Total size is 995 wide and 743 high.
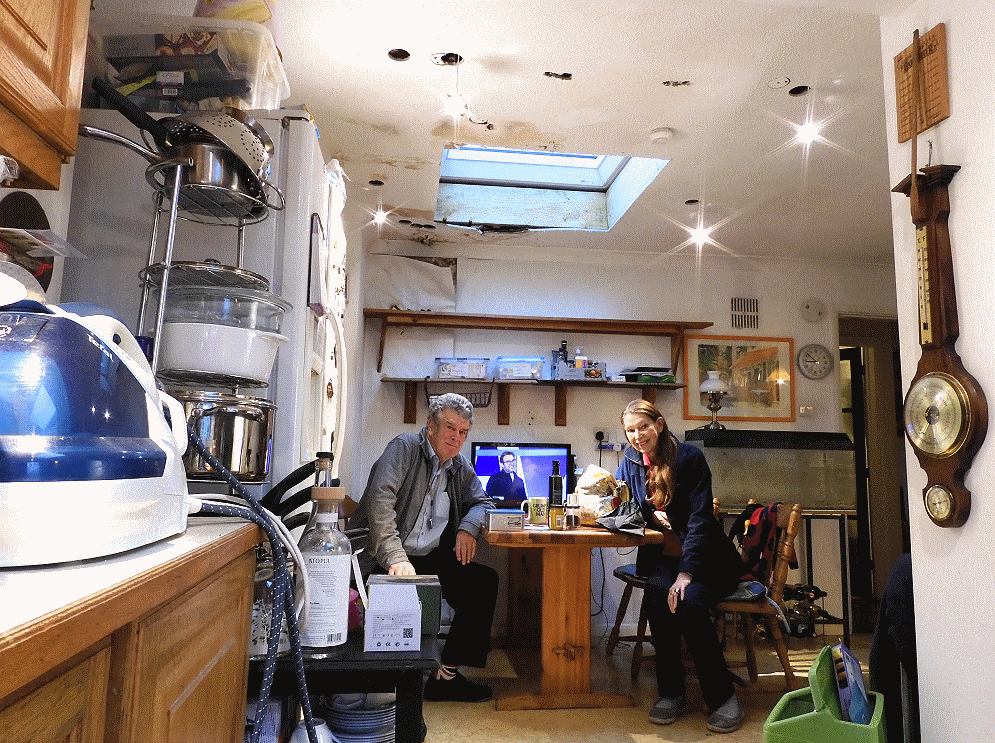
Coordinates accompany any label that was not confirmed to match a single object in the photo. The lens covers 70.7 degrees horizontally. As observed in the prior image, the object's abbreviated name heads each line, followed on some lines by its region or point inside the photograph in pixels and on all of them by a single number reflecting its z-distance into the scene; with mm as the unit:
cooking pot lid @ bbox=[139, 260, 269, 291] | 1468
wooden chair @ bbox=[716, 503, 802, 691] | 3262
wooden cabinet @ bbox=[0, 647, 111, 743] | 474
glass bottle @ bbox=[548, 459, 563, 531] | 3307
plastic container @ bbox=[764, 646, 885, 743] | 1879
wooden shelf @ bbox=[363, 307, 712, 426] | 4680
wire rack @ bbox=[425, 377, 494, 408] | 4738
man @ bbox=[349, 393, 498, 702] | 3252
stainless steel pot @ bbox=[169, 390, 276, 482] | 1415
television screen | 4633
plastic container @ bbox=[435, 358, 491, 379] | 4613
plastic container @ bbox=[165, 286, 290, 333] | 1594
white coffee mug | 3424
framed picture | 5047
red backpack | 3586
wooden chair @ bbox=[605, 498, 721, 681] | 3629
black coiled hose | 1147
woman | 2988
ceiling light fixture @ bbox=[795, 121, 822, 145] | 3086
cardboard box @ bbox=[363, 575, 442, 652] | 1404
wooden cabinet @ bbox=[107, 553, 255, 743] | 661
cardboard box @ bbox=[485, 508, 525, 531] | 3191
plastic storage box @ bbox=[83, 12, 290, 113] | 1694
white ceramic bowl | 1431
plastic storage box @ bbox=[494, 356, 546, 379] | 4637
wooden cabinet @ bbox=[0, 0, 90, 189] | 1012
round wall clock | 5156
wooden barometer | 1763
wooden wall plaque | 1911
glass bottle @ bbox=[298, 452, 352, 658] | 1364
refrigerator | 1774
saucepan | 1512
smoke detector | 3109
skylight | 4352
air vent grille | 5148
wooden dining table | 3143
